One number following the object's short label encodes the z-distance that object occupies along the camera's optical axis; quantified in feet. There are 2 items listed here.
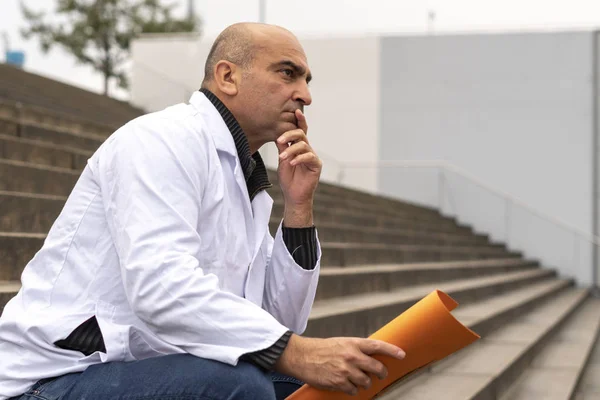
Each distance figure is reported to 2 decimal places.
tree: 83.71
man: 5.35
